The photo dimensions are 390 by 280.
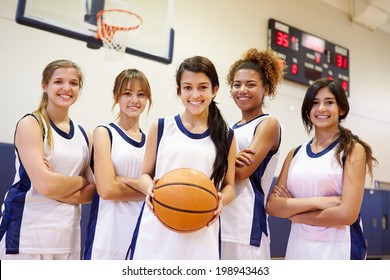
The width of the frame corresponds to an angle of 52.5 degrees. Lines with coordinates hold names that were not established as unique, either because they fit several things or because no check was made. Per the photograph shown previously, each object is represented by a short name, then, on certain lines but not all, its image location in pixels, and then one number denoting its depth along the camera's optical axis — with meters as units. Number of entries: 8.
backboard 3.39
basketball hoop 3.76
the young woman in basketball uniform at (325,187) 1.88
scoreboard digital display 5.84
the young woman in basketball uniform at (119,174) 1.86
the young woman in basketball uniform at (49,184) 1.85
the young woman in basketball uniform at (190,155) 1.57
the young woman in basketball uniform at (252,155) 1.88
